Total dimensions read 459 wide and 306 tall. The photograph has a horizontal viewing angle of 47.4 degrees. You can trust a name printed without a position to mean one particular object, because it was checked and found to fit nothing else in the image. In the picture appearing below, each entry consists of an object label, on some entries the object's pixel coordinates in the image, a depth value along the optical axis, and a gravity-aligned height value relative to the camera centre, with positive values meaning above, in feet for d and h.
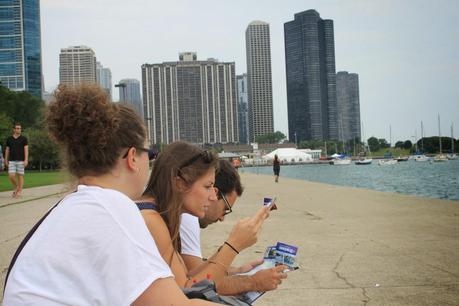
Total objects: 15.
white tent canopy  436.35 -2.30
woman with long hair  7.40 -0.76
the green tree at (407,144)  570.05 +3.83
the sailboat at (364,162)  427.17 -10.50
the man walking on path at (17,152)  41.86 +0.90
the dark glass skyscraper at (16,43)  510.99 +119.22
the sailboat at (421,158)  440.04 -9.21
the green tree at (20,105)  243.19 +29.40
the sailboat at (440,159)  406.21 -9.75
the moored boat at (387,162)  403.30 -11.00
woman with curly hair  4.28 -0.83
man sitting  8.24 -1.54
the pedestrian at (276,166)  102.22 -2.66
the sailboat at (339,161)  458.50 -9.35
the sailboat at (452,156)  451.94 -9.03
